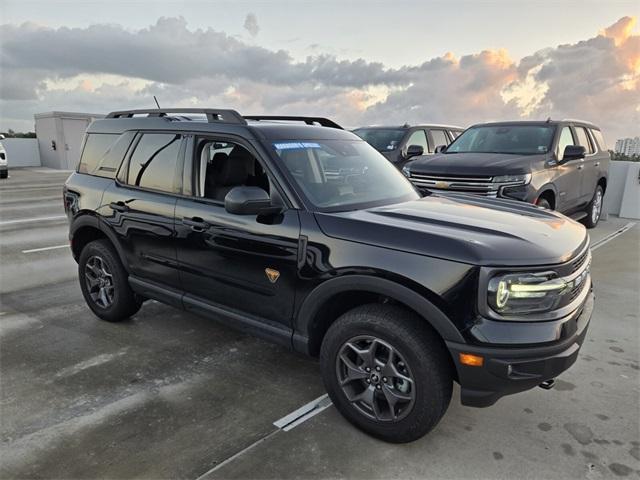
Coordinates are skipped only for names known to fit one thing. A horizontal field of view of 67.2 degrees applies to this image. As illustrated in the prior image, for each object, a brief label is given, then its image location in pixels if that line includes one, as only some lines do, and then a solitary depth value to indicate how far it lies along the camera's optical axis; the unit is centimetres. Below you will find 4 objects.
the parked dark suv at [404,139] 1012
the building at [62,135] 2905
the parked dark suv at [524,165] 656
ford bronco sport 244
